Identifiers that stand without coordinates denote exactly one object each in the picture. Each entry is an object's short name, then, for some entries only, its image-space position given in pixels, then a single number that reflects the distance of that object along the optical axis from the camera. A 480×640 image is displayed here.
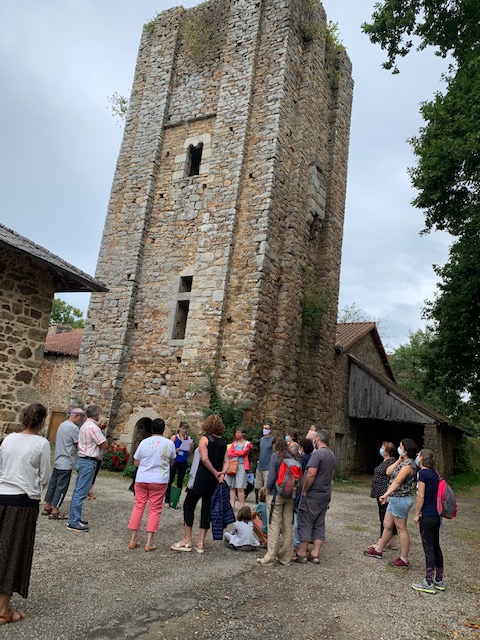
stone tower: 11.84
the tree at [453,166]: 10.75
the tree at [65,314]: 40.09
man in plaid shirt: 6.07
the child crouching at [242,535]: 5.87
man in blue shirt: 8.84
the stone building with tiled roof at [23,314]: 7.52
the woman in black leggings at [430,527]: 4.95
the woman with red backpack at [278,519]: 5.39
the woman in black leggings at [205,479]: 5.50
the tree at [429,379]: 14.86
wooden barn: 16.94
